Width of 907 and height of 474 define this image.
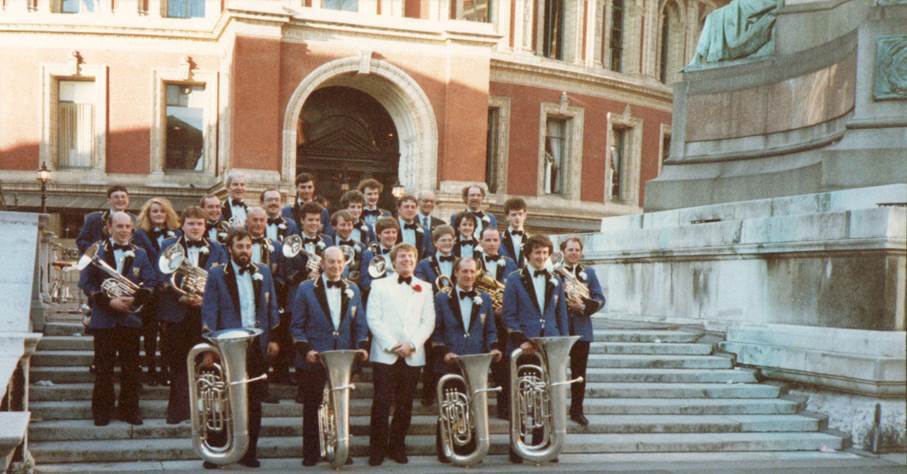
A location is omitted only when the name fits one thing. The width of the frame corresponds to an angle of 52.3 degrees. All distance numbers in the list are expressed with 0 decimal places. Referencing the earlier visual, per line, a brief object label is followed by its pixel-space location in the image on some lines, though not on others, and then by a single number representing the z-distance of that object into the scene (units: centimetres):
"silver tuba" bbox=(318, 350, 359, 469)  780
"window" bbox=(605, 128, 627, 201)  3728
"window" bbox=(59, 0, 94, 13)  2966
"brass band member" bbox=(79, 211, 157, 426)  847
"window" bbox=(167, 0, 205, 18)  3025
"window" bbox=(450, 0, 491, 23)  3309
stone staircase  830
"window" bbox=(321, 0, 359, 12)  3070
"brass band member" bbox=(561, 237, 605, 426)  934
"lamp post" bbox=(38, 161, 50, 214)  2475
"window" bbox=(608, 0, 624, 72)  3734
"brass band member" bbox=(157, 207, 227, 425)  865
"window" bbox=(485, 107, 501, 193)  3366
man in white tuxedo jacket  834
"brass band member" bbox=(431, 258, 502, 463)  871
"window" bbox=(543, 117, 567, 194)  3519
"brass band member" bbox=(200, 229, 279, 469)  809
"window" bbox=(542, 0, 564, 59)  3547
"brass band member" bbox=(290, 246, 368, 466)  810
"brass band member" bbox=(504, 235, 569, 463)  879
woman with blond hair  927
